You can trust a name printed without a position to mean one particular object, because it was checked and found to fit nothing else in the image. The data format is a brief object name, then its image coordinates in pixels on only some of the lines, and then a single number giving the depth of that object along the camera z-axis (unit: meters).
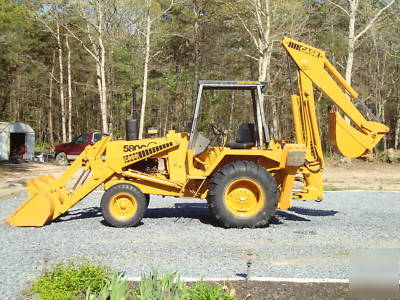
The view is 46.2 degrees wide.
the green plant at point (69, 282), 4.56
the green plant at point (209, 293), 4.16
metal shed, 25.28
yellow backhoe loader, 8.41
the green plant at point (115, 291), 3.90
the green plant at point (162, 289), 4.01
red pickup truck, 24.98
